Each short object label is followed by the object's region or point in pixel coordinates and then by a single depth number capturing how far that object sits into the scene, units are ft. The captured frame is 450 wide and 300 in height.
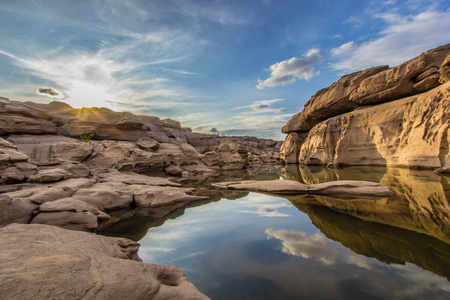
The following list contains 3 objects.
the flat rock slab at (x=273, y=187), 27.68
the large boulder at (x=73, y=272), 5.11
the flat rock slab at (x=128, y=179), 31.53
